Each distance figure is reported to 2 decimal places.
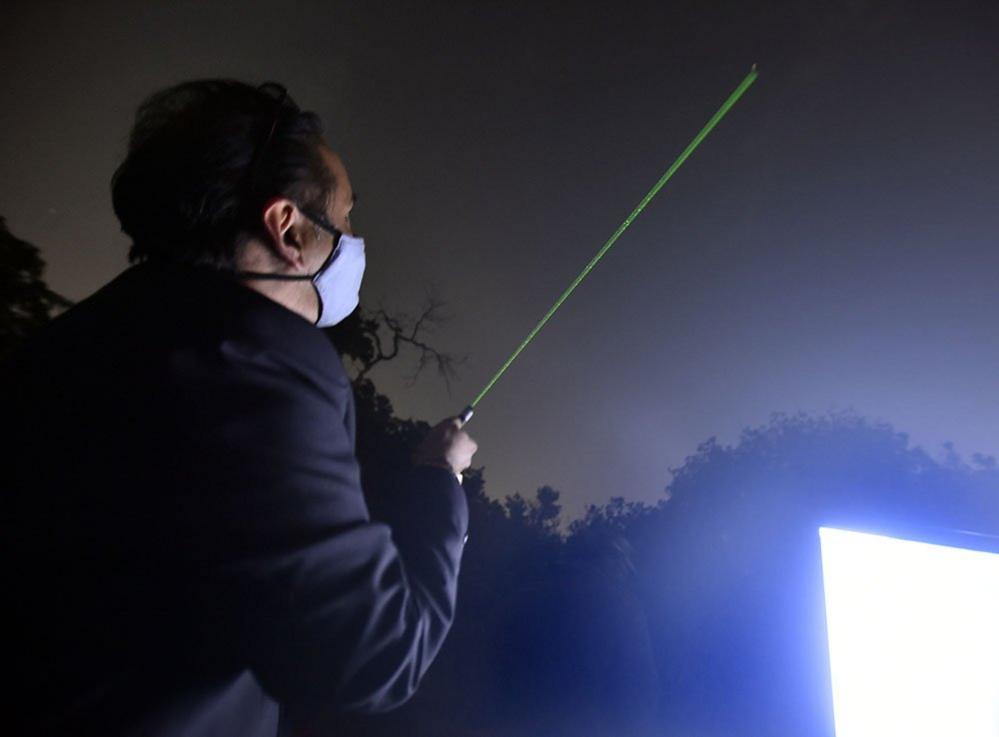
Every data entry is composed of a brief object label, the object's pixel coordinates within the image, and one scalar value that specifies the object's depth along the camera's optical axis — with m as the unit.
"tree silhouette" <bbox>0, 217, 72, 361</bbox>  4.16
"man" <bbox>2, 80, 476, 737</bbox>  0.87
